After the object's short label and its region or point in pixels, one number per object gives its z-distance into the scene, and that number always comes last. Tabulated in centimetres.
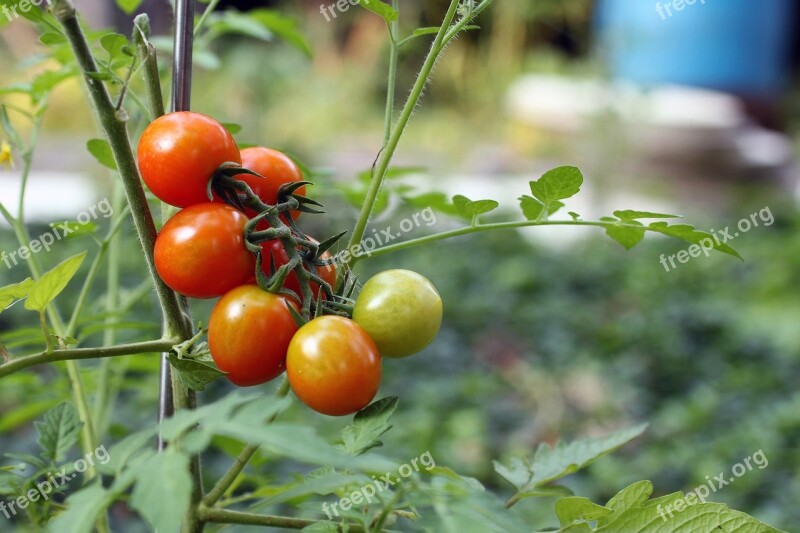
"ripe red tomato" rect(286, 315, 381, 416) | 50
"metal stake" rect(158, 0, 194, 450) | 60
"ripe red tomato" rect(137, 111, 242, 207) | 52
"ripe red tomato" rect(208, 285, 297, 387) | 51
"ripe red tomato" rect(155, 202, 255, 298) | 51
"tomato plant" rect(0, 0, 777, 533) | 47
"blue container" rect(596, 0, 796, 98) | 575
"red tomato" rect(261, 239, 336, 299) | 55
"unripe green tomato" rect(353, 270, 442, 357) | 54
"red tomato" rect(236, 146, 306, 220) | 57
